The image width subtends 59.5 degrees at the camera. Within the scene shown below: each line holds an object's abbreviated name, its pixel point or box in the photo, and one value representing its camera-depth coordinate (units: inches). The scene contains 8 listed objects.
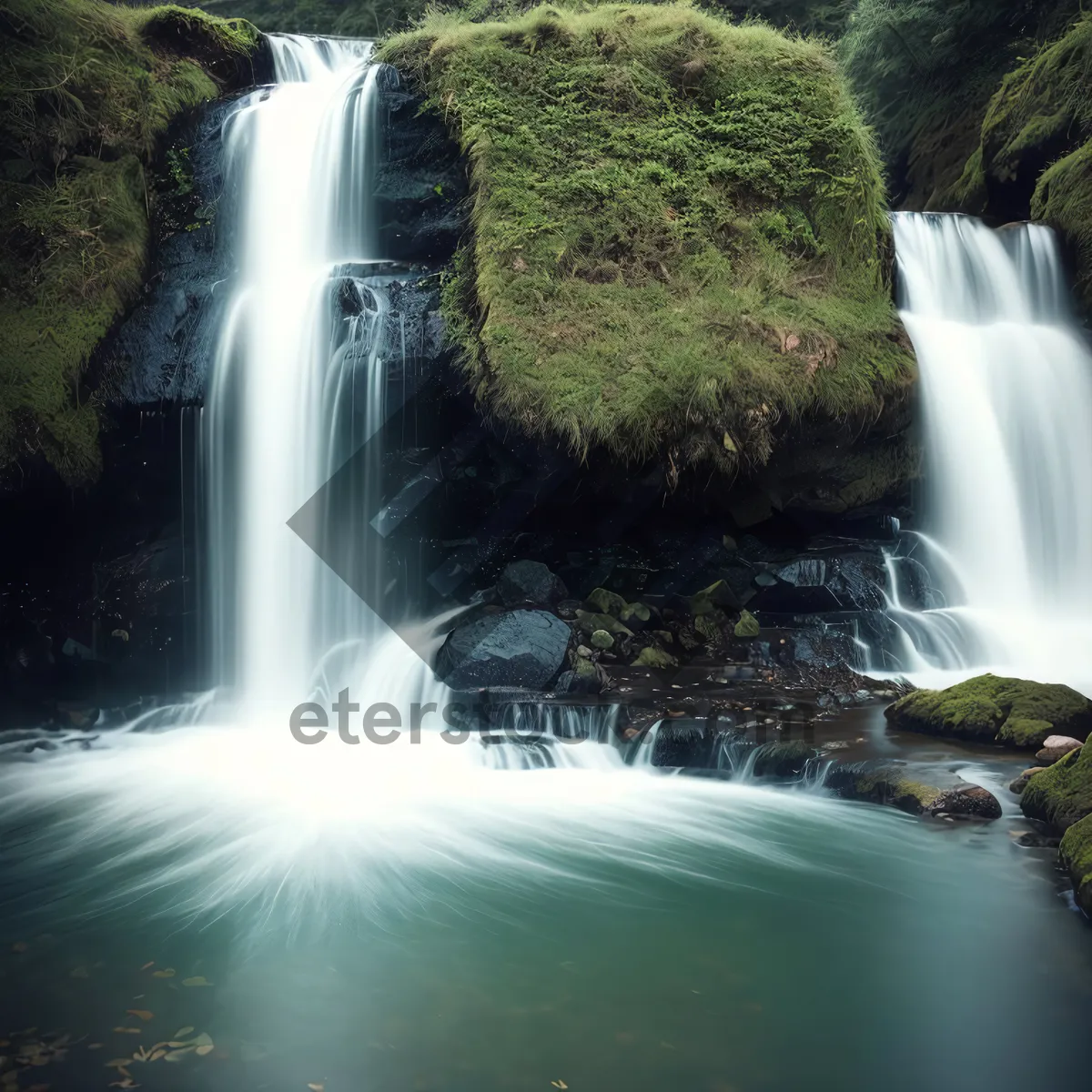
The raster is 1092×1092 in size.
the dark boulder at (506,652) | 282.4
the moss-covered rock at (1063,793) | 192.1
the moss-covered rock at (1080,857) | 166.6
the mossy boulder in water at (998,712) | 241.1
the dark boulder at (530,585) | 315.0
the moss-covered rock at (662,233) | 306.7
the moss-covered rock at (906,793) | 206.7
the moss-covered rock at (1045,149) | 404.8
